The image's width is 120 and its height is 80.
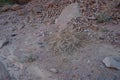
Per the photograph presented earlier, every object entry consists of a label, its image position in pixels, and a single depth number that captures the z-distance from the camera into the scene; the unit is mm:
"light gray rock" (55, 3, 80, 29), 1774
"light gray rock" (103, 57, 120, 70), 1335
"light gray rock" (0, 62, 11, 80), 1330
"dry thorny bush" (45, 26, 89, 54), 1491
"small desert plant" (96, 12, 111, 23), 1735
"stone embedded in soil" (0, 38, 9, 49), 1630
